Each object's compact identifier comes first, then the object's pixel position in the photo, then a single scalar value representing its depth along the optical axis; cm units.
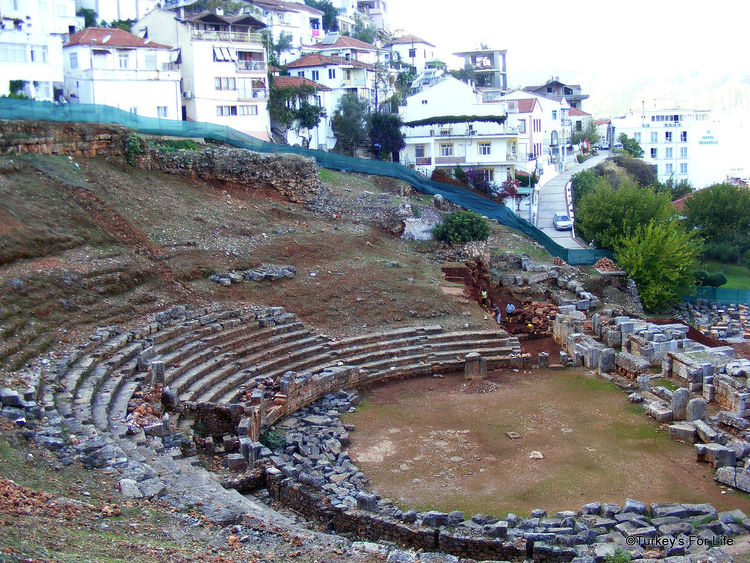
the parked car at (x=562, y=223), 4597
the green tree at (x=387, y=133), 4884
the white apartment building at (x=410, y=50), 7456
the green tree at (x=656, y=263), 3675
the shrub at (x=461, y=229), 3581
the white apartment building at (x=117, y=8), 5422
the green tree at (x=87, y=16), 5316
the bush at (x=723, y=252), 4702
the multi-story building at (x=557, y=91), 7731
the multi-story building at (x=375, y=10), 8844
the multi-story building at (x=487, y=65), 7462
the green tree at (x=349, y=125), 4991
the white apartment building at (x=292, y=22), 6525
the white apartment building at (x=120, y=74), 4169
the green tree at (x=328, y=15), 7556
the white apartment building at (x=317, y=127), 4922
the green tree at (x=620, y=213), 4059
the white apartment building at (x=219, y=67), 4516
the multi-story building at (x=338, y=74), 5475
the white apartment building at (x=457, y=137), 4784
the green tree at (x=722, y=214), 4884
